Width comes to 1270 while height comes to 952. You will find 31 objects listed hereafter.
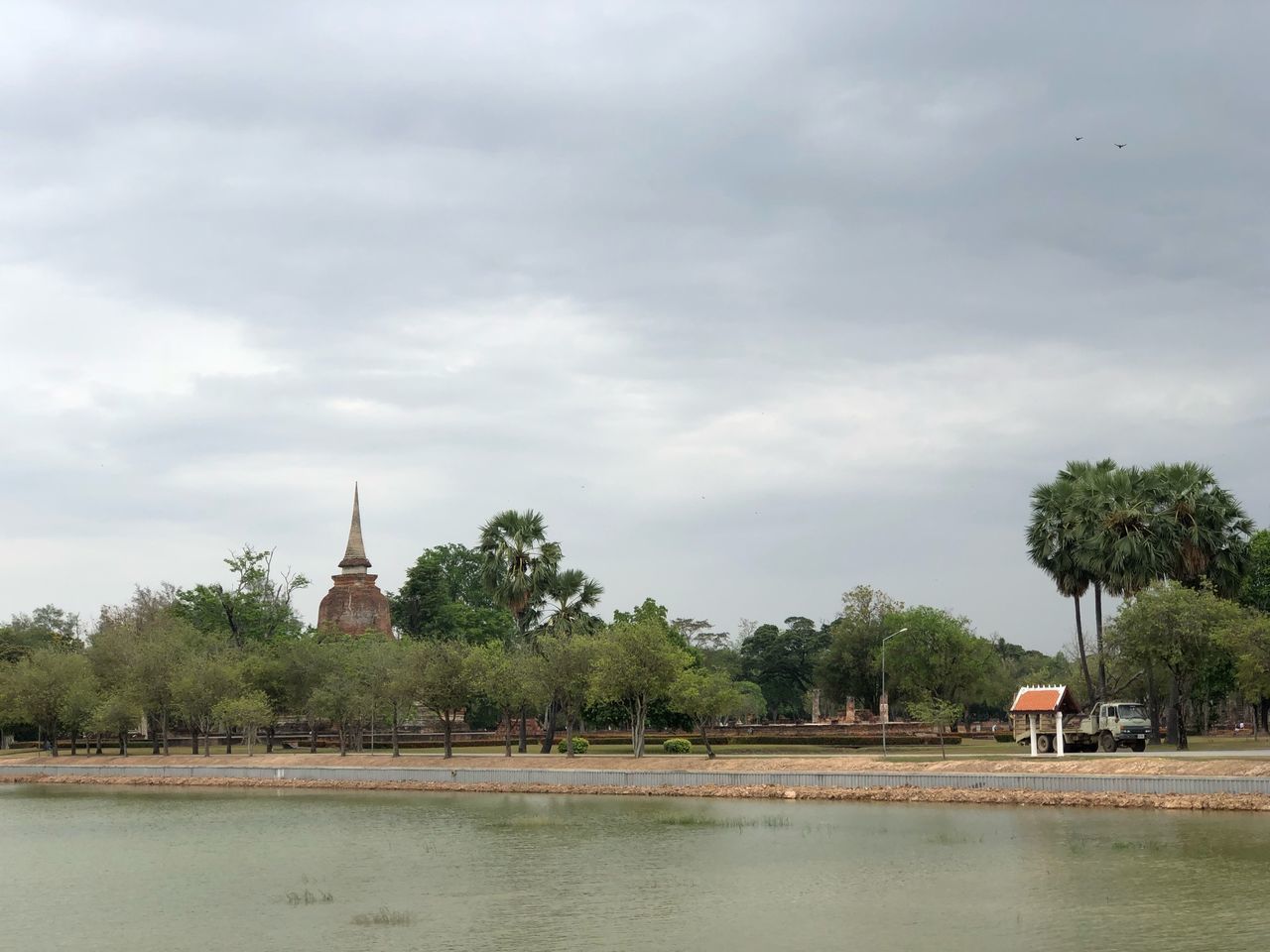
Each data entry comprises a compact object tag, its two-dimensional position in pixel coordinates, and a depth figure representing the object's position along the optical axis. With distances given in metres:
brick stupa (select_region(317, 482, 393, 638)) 115.25
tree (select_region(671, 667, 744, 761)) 61.34
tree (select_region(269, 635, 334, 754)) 80.36
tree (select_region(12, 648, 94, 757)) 79.81
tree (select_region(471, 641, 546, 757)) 66.88
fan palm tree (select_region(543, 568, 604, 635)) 73.81
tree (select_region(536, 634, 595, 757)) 65.56
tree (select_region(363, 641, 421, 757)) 69.12
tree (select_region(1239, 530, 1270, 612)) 74.62
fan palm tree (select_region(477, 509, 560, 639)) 72.94
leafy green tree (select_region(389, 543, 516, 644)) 107.38
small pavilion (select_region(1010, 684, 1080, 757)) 54.88
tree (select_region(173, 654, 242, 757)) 74.19
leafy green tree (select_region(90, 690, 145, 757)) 75.12
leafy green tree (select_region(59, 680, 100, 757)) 77.44
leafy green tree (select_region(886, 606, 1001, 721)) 92.62
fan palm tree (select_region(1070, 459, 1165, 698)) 62.38
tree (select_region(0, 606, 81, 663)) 101.81
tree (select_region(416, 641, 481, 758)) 68.12
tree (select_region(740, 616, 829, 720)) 122.50
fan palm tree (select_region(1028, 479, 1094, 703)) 67.12
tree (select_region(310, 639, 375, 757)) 72.12
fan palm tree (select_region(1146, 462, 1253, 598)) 64.06
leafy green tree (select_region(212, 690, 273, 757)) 71.81
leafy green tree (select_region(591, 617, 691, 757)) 61.81
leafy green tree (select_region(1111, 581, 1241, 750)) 57.38
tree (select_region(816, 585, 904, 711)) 98.50
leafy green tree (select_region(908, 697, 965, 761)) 61.41
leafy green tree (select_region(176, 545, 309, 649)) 90.75
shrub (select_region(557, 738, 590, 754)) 69.06
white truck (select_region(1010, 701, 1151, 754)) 54.75
